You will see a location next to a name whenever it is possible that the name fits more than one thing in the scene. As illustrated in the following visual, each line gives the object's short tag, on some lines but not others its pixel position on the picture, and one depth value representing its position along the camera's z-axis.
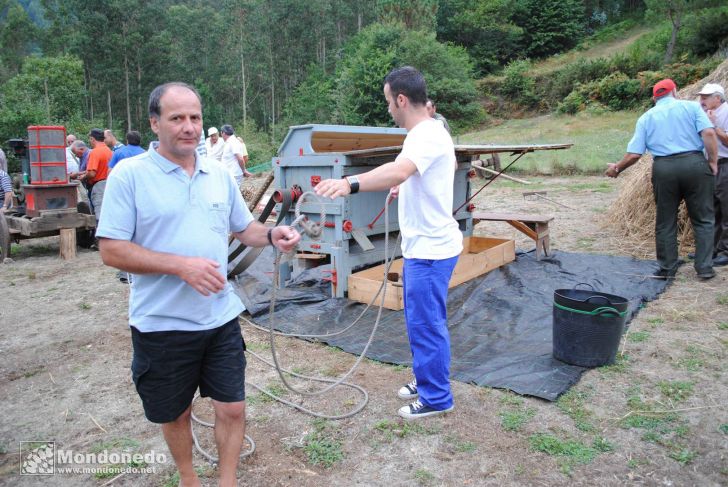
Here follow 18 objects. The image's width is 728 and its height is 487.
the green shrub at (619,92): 30.44
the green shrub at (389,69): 32.97
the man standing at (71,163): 10.97
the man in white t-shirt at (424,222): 3.08
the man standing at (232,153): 10.78
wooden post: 9.05
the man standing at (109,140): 9.50
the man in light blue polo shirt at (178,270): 2.14
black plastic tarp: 4.12
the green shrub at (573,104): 31.98
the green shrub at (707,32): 31.77
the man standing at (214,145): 11.25
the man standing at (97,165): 8.97
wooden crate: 5.56
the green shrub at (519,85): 38.12
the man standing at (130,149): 7.40
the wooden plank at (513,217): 7.37
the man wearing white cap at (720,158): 6.44
